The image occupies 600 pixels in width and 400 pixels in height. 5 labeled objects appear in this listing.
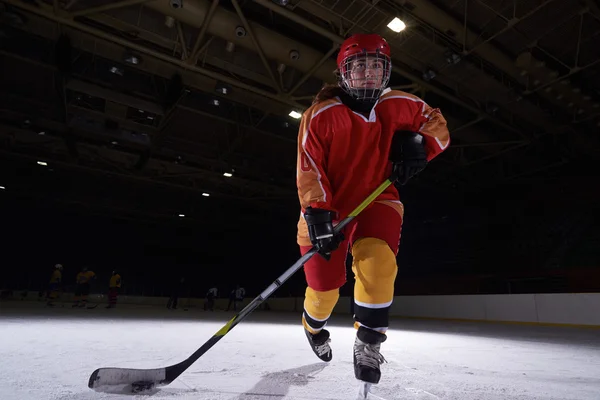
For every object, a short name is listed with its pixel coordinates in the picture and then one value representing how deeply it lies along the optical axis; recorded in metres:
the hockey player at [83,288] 9.90
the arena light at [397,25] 5.53
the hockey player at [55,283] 10.36
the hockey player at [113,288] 10.96
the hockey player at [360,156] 1.54
